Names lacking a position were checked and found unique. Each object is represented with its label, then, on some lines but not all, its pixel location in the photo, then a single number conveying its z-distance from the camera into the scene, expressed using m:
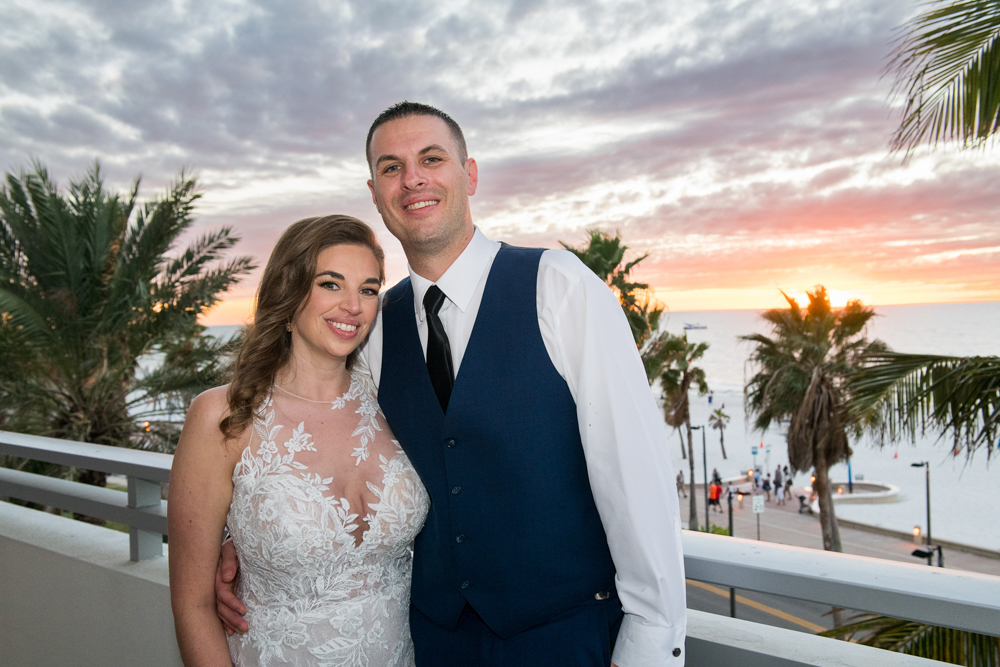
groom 1.25
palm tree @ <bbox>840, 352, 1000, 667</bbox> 4.29
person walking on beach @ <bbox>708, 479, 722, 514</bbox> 37.53
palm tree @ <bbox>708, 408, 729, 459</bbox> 49.53
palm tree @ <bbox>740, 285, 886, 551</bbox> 20.91
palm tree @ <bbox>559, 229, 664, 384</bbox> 19.81
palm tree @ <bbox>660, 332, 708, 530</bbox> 25.08
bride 1.58
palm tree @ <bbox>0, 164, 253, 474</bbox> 9.15
